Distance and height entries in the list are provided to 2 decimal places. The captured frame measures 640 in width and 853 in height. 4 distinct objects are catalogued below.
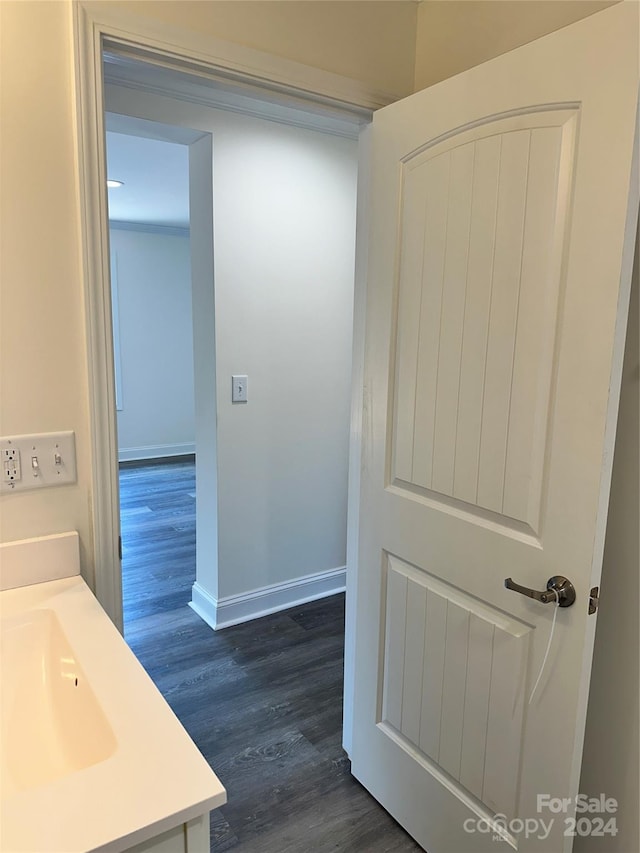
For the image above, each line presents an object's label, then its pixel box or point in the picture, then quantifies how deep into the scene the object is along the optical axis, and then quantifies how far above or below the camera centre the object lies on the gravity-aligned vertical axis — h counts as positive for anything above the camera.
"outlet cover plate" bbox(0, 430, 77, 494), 1.25 -0.28
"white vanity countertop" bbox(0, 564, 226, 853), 0.69 -0.57
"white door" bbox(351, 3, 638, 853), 1.09 -0.17
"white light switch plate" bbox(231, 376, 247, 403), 2.71 -0.25
